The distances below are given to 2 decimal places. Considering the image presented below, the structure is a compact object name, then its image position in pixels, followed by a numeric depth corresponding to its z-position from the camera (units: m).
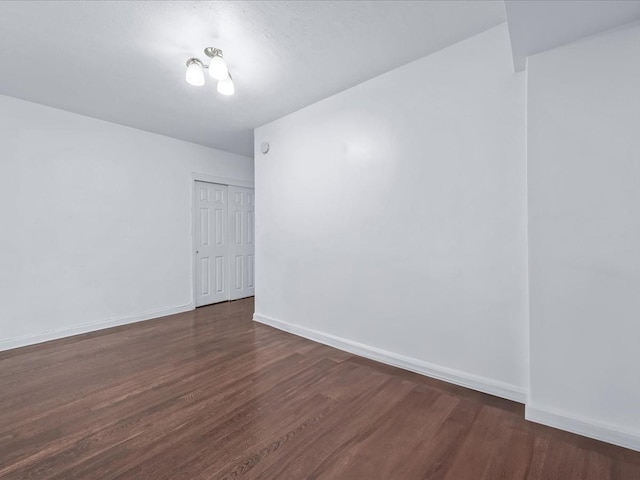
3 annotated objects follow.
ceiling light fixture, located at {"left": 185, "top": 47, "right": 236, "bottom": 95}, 2.10
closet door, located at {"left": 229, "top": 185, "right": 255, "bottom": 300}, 5.10
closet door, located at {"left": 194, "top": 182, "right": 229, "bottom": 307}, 4.62
